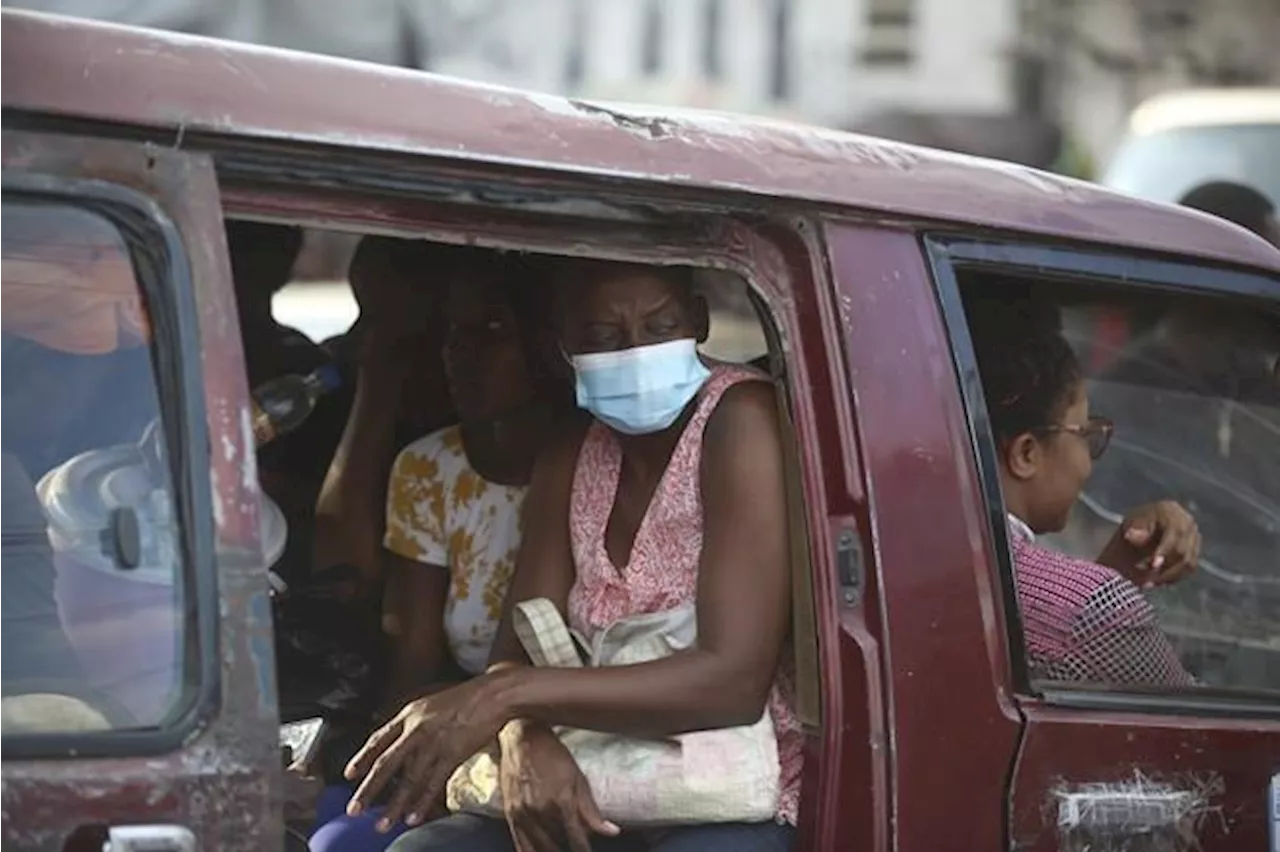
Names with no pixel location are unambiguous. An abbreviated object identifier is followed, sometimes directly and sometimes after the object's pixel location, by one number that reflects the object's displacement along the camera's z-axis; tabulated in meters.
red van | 2.08
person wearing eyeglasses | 2.84
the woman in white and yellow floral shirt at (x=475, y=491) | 3.46
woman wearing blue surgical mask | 2.56
